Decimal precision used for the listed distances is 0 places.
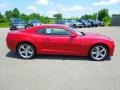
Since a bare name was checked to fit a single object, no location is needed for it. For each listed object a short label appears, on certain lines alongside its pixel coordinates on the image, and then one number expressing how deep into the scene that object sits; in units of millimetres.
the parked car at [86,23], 16118
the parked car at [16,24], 11527
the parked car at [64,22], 14162
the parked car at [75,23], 14903
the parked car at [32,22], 12624
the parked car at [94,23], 17390
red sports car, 3280
